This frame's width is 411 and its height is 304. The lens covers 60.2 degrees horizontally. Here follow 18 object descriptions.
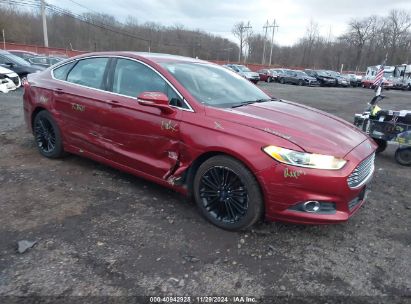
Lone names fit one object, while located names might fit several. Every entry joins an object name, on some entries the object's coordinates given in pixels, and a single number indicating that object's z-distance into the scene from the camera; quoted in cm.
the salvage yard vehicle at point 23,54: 1861
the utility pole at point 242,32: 8814
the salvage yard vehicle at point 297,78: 3328
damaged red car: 303
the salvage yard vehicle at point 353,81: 3875
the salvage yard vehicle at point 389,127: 613
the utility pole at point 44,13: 3180
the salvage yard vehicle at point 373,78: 3319
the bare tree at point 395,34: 8300
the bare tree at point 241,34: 8954
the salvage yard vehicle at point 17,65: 1496
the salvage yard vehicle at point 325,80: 3503
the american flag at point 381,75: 846
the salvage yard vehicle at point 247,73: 2942
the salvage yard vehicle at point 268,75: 3481
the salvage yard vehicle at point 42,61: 1764
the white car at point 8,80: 1305
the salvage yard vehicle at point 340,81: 3566
